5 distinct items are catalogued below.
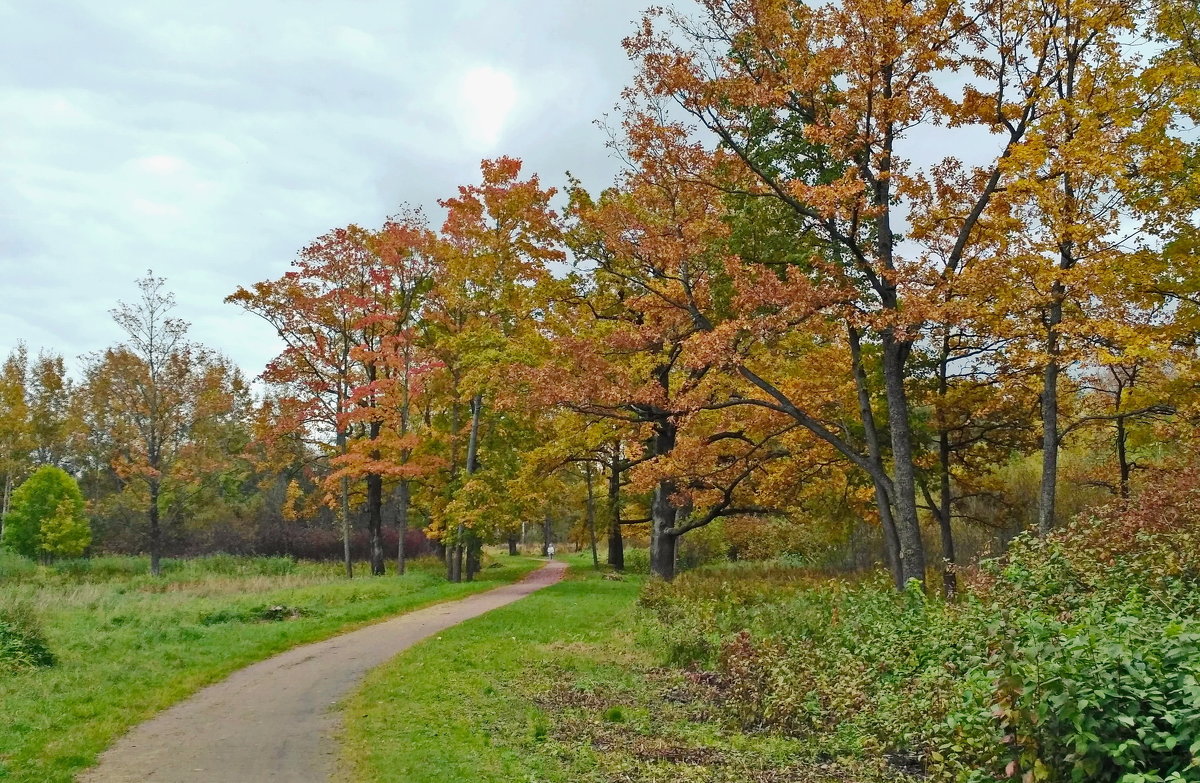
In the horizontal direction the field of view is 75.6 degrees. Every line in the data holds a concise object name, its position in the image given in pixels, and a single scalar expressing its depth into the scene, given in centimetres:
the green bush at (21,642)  948
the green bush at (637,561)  3397
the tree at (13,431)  3675
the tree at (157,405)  2830
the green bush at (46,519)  3306
